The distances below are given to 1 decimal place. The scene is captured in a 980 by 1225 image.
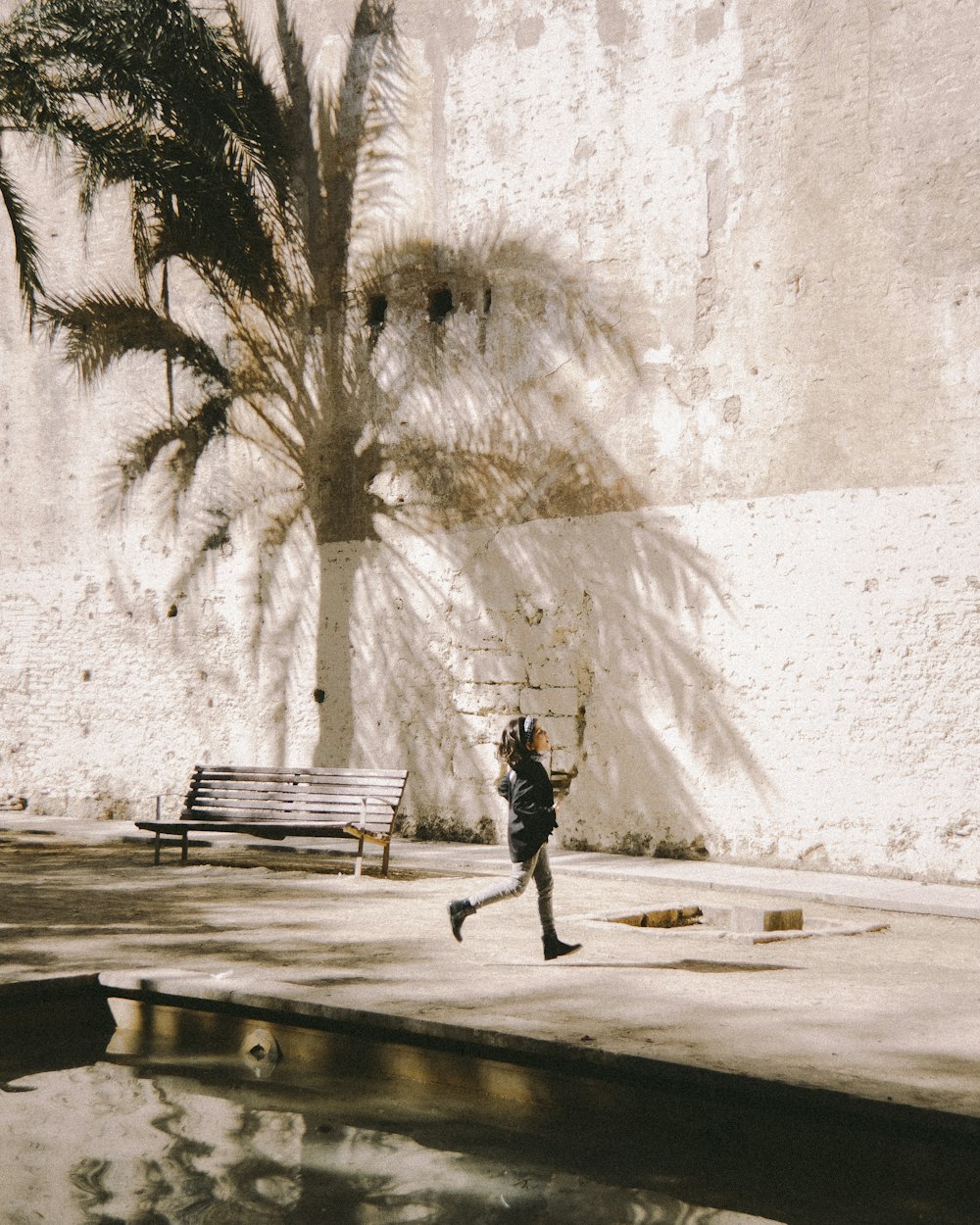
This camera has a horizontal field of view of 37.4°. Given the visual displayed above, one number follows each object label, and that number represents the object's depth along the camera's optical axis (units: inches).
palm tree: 493.4
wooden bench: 404.5
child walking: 261.1
